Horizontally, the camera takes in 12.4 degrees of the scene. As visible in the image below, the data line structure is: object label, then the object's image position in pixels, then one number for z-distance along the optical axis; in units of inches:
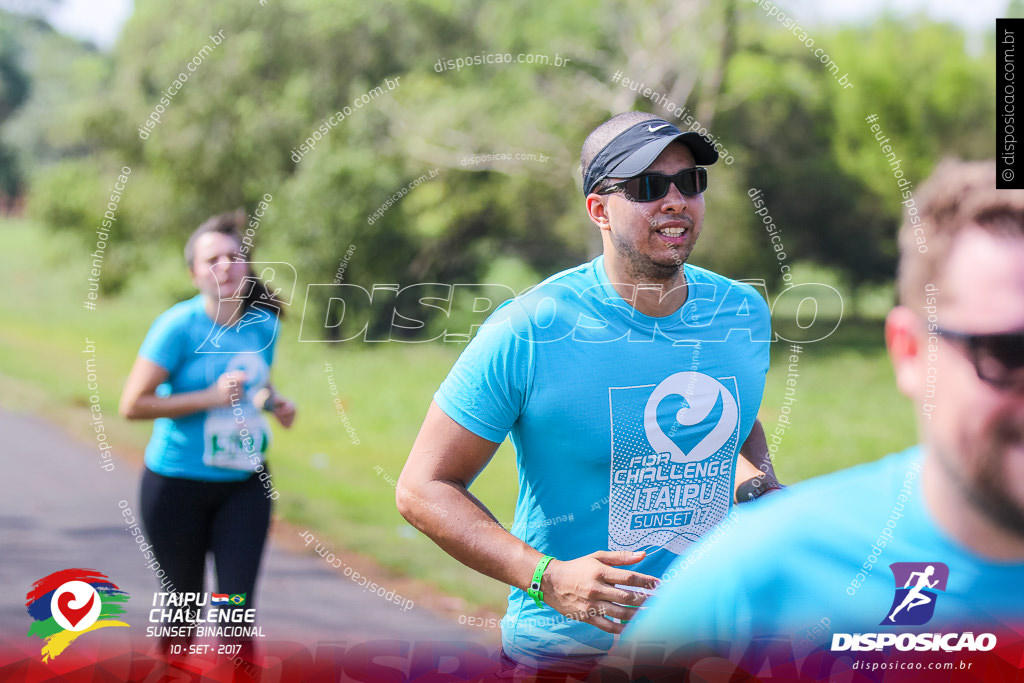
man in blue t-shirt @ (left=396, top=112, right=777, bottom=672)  245.7
